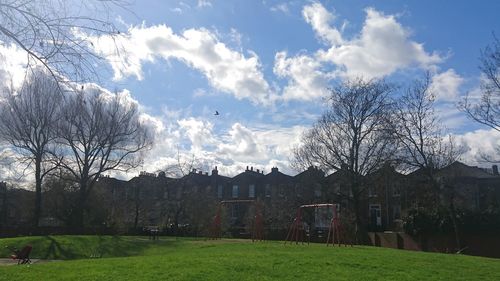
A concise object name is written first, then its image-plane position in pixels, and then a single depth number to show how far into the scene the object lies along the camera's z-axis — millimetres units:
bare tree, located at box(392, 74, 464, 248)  41750
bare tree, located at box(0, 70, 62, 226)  40266
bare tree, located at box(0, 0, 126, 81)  8657
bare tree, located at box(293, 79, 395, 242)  49875
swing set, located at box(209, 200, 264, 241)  42781
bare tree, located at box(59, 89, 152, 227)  53188
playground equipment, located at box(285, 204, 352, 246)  34044
